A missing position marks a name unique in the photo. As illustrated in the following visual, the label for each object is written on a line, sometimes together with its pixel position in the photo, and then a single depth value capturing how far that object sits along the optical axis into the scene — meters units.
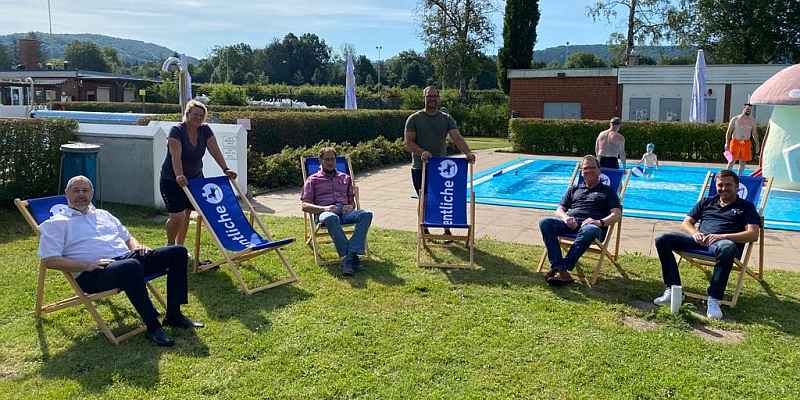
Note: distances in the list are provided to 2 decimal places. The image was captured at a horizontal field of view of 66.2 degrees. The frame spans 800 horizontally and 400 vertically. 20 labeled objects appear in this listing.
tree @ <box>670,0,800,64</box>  36.62
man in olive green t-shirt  6.70
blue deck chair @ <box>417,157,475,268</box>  6.29
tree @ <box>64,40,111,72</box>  107.06
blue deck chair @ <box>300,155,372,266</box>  6.04
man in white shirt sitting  3.94
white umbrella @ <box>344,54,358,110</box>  22.75
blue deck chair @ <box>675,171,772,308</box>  4.84
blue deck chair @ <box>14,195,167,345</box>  3.99
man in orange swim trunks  12.07
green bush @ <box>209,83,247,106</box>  29.61
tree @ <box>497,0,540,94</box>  34.00
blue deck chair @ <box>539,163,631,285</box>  5.34
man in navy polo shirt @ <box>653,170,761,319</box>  4.73
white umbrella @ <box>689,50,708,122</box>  18.95
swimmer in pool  14.60
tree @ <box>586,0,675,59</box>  35.91
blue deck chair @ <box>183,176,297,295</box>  5.23
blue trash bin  8.10
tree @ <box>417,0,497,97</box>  39.06
